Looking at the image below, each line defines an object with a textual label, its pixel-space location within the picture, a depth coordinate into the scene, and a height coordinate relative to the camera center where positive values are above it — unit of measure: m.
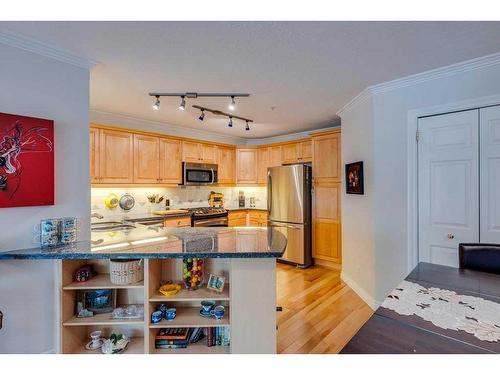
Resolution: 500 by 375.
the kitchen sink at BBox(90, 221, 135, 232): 3.35 -0.50
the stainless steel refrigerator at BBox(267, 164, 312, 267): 4.16 -0.37
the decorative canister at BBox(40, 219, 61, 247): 1.83 -0.31
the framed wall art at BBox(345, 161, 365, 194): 2.98 +0.11
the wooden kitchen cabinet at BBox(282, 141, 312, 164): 4.55 +0.65
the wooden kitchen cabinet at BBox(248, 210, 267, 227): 5.08 -0.62
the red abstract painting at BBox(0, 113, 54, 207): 1.69 +0.19
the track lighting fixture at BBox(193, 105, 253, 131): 3.32 +1.05
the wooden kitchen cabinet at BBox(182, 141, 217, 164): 4.53 +0.66
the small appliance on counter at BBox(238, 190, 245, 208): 5.74 -0.25
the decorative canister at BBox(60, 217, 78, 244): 1.90 -0.31
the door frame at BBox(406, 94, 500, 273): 2.49 -0.01
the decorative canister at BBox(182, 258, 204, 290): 1.83 -0.61
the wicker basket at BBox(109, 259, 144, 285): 1.71 -0.55
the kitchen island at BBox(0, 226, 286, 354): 1.63 -0.71
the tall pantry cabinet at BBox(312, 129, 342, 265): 3.97 -0.16
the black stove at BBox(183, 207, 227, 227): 4.33 -0.51
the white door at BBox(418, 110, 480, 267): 2.21 +0.02
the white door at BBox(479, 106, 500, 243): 2.09 +0.11
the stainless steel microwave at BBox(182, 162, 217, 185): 4.46 +0.26
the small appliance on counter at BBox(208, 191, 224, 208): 5.14 -0.25
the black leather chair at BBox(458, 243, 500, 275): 1.60 -0.45
